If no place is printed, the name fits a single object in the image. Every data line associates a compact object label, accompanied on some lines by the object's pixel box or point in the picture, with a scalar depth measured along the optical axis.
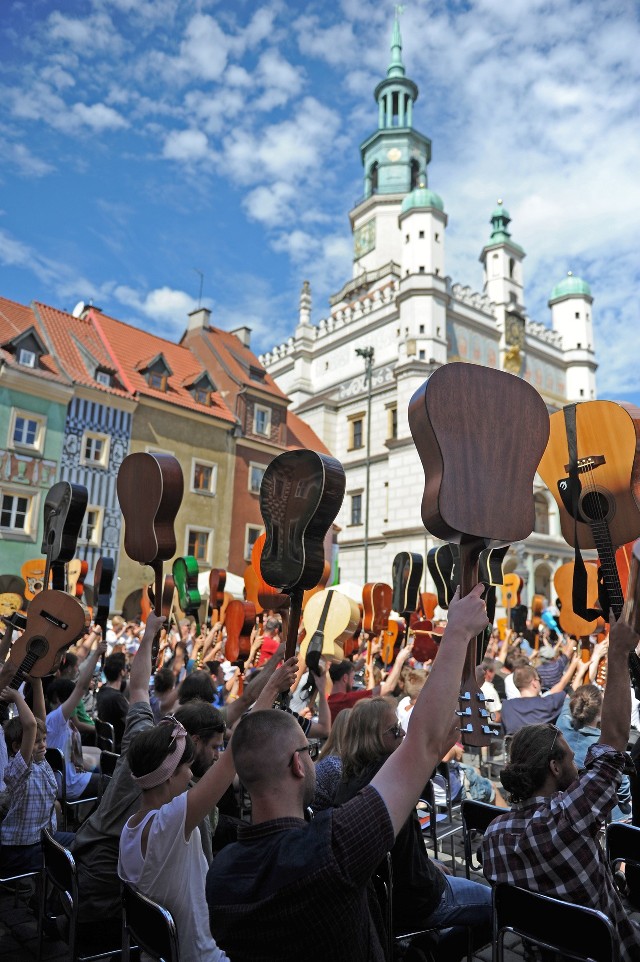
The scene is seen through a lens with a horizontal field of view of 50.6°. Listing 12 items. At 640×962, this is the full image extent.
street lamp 26.48
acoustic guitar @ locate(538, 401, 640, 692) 3.11
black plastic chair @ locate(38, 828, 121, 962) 3.04
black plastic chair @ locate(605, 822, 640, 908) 3.21
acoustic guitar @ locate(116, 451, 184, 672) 4.43
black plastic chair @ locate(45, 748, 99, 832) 5.27
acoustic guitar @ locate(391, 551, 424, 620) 9.68
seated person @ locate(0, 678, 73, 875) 4.18
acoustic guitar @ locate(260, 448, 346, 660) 3.24
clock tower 48.84
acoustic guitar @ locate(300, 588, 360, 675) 7.55
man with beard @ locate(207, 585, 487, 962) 1.60
